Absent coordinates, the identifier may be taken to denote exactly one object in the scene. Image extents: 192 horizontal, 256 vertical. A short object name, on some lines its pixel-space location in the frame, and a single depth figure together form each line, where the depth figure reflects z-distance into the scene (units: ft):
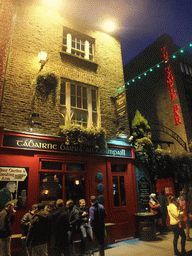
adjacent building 49.16
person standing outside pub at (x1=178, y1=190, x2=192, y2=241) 24.33
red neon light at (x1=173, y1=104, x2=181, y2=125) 48.00
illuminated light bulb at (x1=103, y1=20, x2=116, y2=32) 36.37
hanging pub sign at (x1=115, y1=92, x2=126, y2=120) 30.55
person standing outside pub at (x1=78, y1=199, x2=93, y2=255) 20.12
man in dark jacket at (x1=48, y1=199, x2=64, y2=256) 15.92
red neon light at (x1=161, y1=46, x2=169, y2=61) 52.49
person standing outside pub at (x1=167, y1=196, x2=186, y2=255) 19.61
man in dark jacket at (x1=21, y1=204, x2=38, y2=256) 18.22
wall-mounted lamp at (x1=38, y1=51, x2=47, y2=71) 25.82
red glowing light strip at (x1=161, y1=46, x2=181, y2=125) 48.60
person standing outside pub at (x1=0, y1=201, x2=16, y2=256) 15.74
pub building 22.13
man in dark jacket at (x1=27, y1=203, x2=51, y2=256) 14.70
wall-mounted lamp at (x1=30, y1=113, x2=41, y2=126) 23.72
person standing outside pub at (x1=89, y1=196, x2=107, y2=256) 18.54
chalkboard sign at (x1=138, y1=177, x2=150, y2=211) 30.06
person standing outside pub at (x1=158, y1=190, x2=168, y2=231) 31.85
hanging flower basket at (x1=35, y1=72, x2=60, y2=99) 25.40
